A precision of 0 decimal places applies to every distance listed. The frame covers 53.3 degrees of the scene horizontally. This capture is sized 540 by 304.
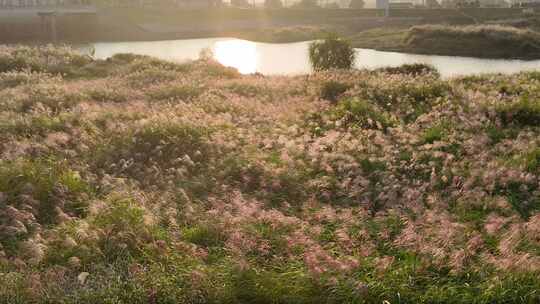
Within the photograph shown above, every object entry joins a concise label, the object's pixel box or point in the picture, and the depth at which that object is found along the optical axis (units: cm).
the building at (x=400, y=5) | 10488
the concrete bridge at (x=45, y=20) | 7500
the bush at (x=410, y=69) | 2720
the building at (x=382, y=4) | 9705
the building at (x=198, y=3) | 10666
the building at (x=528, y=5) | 10252
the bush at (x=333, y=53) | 2983
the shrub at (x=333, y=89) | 1747
